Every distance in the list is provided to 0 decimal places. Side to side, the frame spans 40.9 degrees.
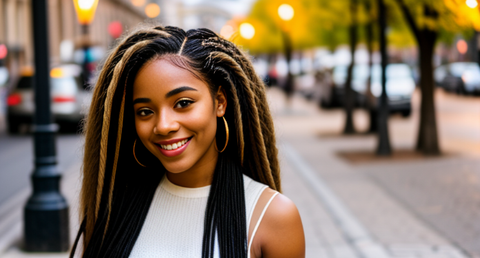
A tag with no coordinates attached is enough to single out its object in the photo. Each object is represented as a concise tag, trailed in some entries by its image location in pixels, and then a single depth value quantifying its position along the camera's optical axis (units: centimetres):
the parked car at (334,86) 2502
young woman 188
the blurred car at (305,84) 3262
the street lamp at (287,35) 2053
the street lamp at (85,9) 1085
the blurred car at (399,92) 2067
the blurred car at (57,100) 1711
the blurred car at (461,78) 3027
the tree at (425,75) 1141
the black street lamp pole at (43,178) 601
